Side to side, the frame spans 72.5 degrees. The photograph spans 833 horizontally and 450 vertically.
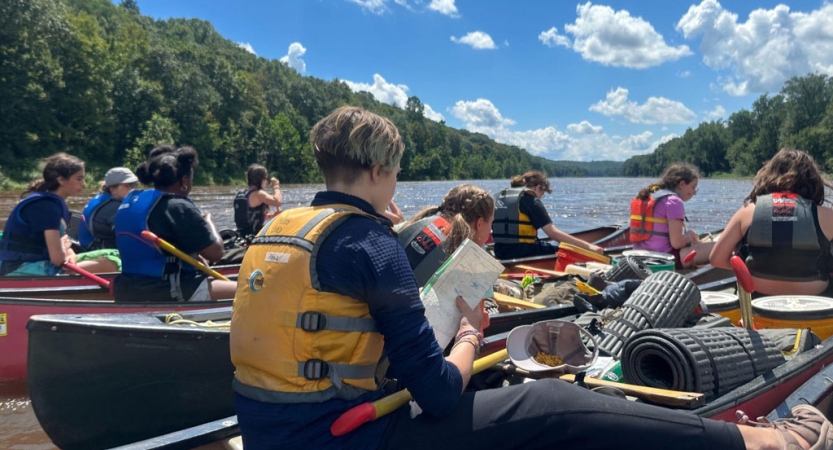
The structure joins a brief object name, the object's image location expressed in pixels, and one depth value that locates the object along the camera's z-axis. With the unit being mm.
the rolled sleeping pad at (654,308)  2998
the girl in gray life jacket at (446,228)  2785
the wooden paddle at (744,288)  2541
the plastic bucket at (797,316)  3209
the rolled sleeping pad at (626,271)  4402
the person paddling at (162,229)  4129
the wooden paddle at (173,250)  4070
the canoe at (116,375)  3094
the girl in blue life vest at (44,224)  4863
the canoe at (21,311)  4219
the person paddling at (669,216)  5961
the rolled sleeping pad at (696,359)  2312
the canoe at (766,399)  2225
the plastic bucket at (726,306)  3688
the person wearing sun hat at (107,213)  5832
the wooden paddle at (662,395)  2201
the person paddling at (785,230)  3652
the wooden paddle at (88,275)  5242
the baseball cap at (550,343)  2549
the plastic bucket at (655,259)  4809
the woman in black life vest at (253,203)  8055
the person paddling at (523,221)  6359
